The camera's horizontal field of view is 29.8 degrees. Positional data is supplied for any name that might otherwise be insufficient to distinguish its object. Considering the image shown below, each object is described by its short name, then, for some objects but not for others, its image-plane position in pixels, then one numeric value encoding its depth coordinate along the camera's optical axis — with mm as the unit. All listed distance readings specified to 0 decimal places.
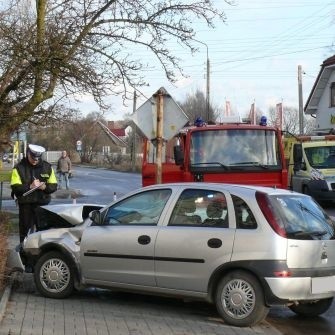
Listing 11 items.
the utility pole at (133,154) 57491
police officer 9164
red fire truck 10883
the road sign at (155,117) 10102
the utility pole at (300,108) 39547
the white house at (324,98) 38000
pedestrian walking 29469
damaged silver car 6255
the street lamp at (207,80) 44050
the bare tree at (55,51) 11406
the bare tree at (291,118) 90875
